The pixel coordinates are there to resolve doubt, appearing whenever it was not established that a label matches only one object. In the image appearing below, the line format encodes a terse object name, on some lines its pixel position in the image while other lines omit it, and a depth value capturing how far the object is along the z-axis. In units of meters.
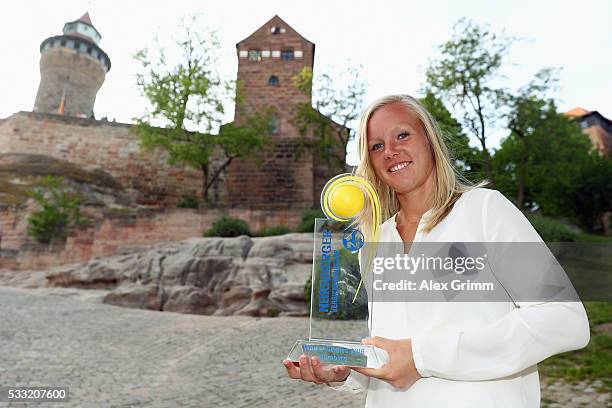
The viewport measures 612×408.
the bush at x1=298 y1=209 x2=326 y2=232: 16.98
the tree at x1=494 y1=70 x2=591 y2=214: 20.31
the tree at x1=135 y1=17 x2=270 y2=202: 22.06
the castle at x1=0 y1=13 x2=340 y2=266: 25.38
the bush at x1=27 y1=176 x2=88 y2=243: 19.06
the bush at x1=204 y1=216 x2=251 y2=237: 17.31
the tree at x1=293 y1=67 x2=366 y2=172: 23.67
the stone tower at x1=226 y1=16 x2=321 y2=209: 25.38
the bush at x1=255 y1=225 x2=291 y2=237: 17.94
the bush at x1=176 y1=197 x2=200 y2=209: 21.69
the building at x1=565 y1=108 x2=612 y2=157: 39.00
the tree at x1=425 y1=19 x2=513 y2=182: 20.66
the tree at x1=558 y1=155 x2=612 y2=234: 22.02
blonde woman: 1.02
